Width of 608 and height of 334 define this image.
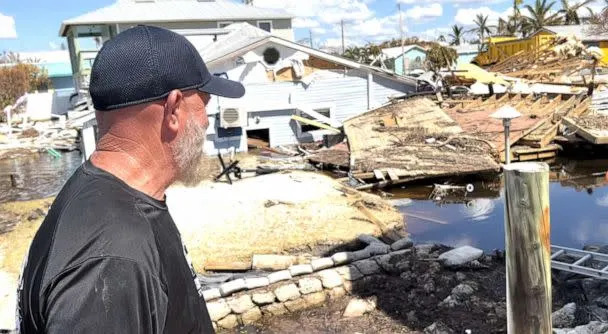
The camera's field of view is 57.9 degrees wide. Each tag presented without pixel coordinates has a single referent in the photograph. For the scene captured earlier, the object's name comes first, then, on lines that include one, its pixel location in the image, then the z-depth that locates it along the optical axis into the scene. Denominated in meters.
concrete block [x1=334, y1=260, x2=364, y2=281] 7.12
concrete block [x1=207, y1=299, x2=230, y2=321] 6.27
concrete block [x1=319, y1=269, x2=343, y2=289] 6.92
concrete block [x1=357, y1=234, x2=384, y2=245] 9.26
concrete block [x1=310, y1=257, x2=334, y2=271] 7.29
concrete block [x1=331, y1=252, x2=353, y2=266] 7.44
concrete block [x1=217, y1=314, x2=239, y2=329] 6.33
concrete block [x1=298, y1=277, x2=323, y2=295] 6.77
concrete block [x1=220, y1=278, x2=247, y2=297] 6.66
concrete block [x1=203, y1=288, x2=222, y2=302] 6.57
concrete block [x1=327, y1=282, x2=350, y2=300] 6.90
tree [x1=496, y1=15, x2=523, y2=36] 64.17
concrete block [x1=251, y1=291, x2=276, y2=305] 6.55
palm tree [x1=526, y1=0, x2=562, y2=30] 62.56
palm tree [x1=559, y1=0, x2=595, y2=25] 61.59
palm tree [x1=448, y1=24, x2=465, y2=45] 78.69
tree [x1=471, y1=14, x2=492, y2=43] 83.00
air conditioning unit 20.38
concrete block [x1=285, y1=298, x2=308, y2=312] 6.67
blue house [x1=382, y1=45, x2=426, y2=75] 46.69
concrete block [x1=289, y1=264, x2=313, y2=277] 7.13
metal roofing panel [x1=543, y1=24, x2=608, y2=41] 45.75
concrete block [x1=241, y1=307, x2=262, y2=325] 6.45
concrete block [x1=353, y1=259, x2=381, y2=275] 7.30
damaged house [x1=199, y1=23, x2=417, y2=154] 21.14
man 1.23
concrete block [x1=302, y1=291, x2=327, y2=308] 6.74
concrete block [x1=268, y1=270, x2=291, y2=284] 6.93
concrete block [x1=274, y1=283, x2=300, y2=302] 6.66
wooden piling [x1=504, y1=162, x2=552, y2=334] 4.00
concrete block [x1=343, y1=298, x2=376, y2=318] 6.45
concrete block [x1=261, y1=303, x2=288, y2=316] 6.61
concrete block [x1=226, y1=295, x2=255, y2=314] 6.43
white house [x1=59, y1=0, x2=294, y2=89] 30.28
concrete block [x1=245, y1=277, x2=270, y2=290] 6.81
